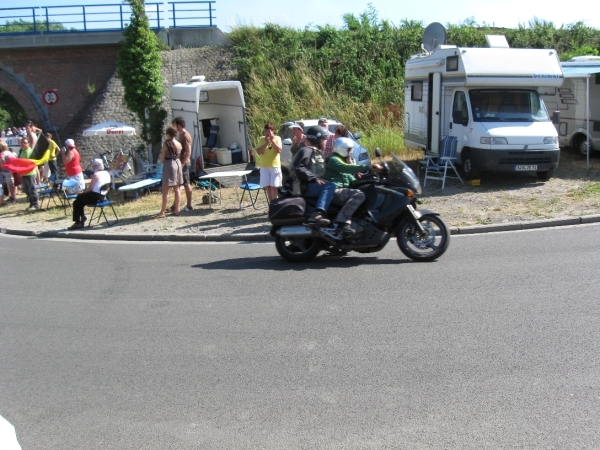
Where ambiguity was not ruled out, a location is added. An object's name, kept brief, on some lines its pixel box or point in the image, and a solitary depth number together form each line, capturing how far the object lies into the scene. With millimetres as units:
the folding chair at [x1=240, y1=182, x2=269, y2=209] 14094
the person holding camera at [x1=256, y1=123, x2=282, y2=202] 12750
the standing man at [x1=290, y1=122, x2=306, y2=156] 12216
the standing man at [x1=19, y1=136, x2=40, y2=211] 16750
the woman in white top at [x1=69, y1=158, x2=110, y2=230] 13672
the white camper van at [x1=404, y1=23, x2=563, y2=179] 14883
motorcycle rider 9234
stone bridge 31172
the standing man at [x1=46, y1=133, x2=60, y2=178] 19736
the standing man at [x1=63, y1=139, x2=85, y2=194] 15953
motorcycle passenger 9359
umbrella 21953
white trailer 18859
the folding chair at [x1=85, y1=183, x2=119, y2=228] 13727
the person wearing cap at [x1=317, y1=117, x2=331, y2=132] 14588
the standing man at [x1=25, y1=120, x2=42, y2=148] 19703
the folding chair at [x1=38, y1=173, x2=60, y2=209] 16734
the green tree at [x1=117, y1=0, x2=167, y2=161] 21469
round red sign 27666
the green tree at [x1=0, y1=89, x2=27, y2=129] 61731
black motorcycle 9227
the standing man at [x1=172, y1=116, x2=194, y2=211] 14727
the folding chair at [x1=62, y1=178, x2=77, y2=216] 15693
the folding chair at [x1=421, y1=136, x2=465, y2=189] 15758
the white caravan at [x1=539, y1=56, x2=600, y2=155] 18438
